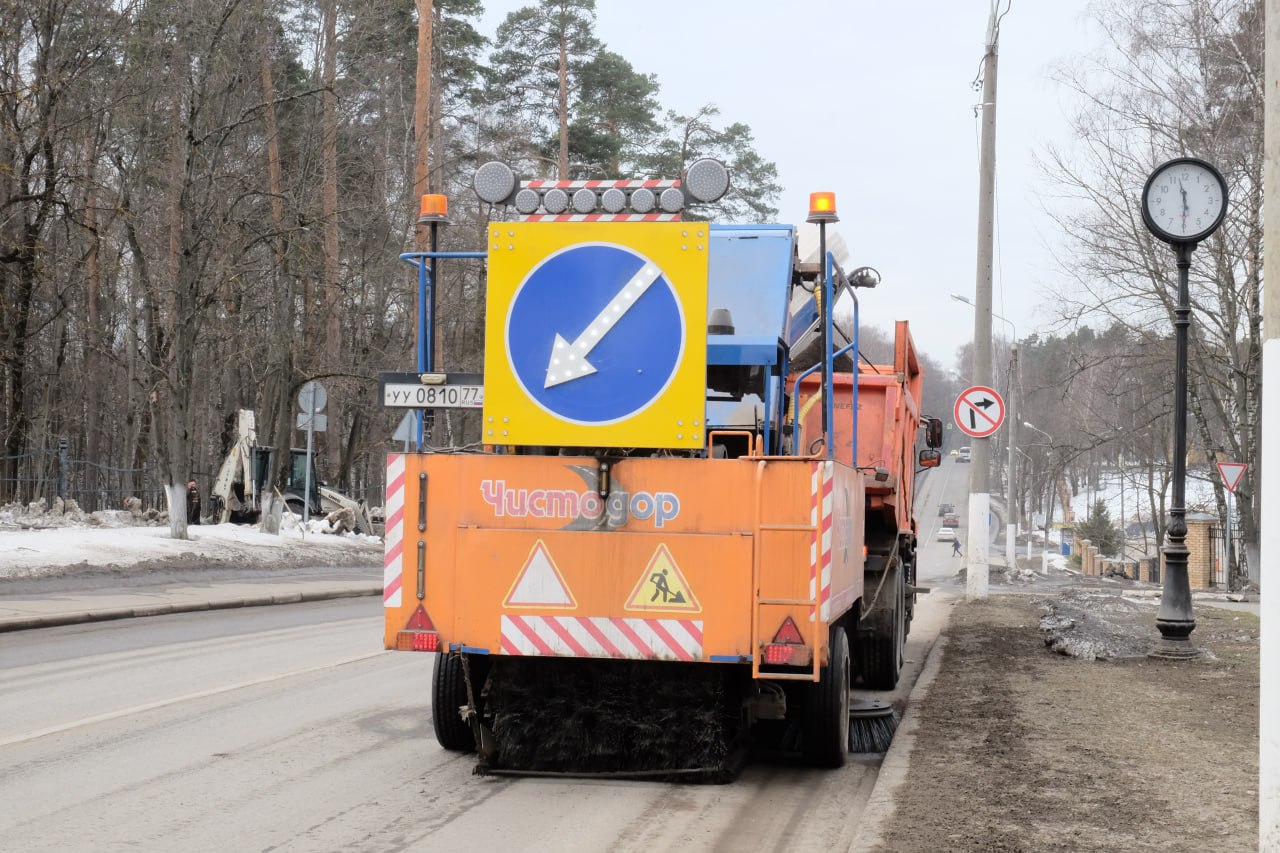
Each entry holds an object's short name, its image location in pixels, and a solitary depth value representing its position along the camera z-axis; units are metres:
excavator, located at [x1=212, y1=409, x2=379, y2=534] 30.45
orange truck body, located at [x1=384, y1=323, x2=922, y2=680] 6.71
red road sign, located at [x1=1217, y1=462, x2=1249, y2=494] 28.30
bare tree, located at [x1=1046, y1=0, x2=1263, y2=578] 28.91
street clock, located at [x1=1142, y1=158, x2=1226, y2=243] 12.40
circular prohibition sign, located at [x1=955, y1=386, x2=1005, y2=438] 18.72
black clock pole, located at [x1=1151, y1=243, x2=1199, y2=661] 12.26
